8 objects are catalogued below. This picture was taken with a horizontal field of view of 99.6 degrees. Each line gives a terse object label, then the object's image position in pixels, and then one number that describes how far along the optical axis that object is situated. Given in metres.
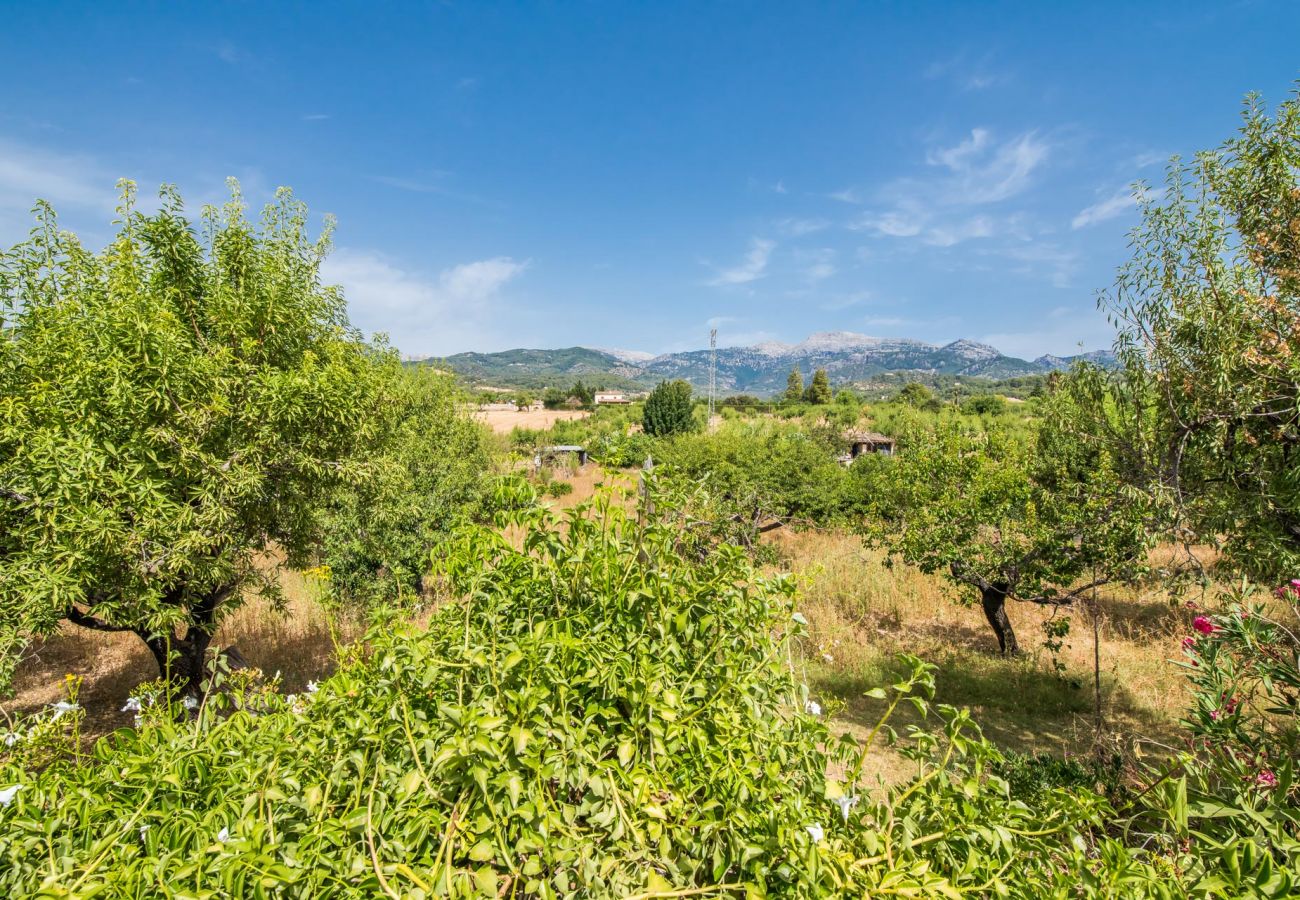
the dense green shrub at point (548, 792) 1.03
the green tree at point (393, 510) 6.02
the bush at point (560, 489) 19.23
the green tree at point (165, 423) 3.74
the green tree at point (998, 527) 6.71
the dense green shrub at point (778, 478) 12.78
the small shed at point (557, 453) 29.67
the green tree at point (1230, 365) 3.75
